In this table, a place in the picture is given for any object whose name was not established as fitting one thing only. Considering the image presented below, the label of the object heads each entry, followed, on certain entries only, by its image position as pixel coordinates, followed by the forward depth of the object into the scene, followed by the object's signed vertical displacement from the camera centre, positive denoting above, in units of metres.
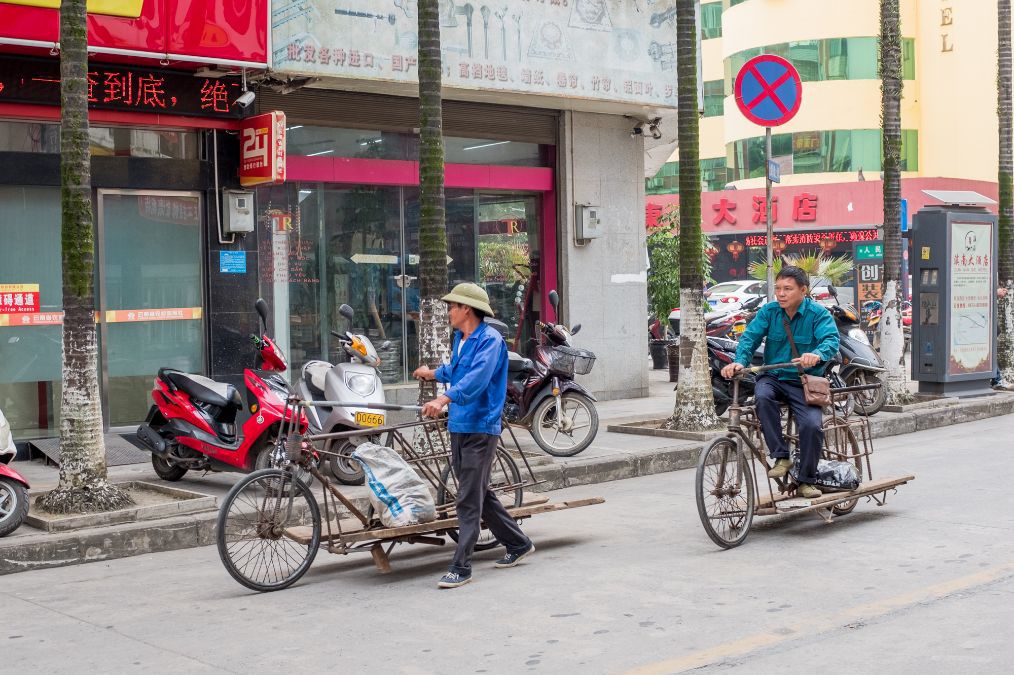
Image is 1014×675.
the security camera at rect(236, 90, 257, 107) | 12.23 +1.94
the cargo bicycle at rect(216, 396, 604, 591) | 6.80 -1.36
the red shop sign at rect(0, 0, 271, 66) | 10.61 +2.46
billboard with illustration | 12.38 +2.73
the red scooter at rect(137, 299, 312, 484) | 9.52 -1.03
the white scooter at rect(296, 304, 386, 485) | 9.49 -0.81
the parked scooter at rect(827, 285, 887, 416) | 14.19 -0.94
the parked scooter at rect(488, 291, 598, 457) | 11.34 -1.06
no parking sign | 12.74 +2.02
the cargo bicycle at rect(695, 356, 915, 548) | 7.54 -1.25
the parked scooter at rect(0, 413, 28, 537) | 8.00 -1.36
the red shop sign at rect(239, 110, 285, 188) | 12.18 +1.45
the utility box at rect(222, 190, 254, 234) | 12.57 +0.82
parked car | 32.51 -0.25
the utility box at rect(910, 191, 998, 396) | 15.33 -0.17
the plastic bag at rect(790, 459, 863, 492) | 8.09 -1.30
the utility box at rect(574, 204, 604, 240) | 15.79 +0.83
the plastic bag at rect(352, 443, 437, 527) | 7.06 -1.15
